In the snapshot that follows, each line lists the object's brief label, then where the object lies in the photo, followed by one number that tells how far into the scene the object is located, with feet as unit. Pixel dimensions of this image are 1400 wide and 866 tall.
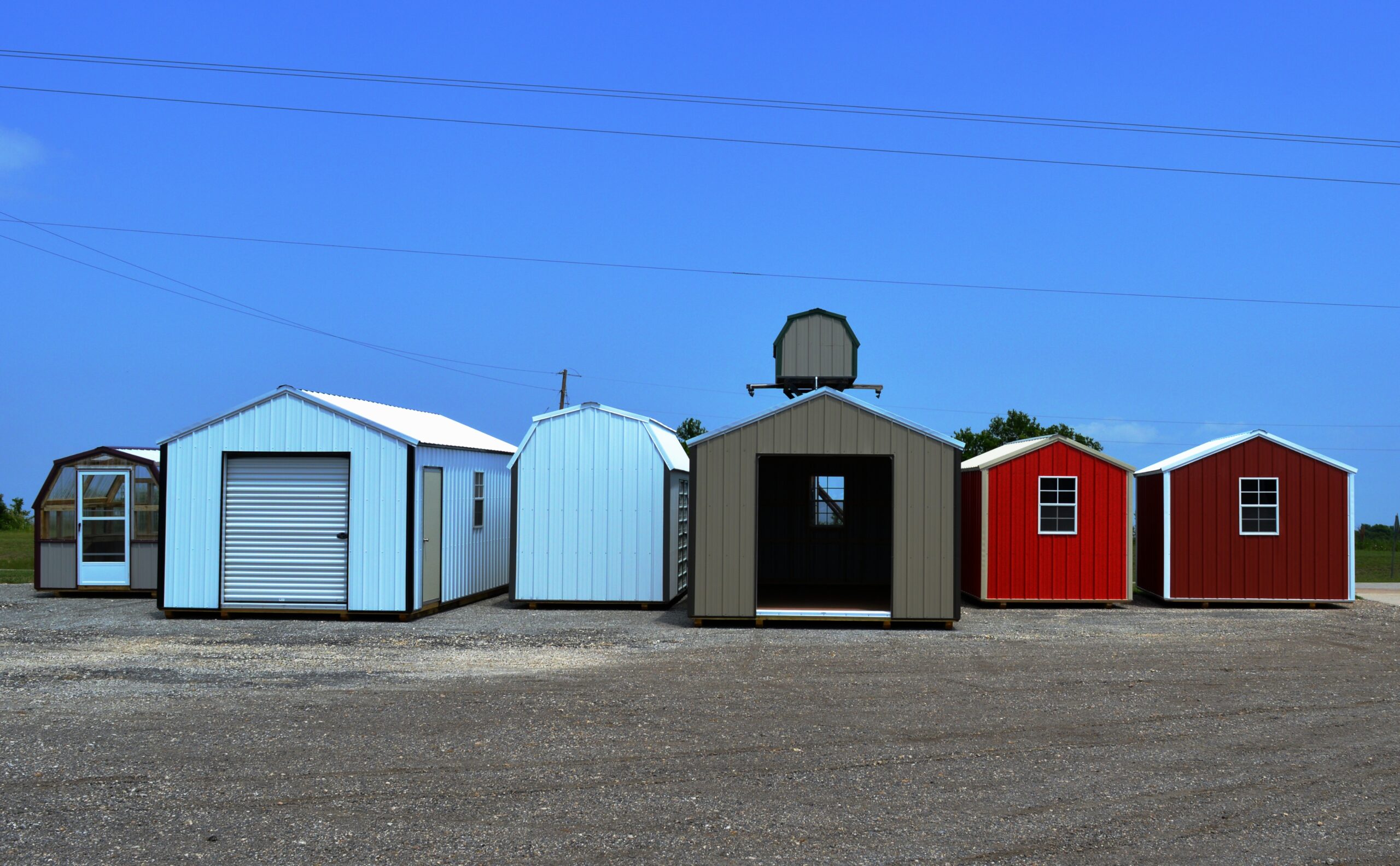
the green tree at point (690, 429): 141.28
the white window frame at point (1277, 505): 65.05
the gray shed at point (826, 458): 52.95
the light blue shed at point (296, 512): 55.83
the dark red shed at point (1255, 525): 65.00
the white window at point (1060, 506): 63.72
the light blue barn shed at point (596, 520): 60.39
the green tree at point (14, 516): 159.43
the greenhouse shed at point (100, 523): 66.74
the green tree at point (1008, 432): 115.03
